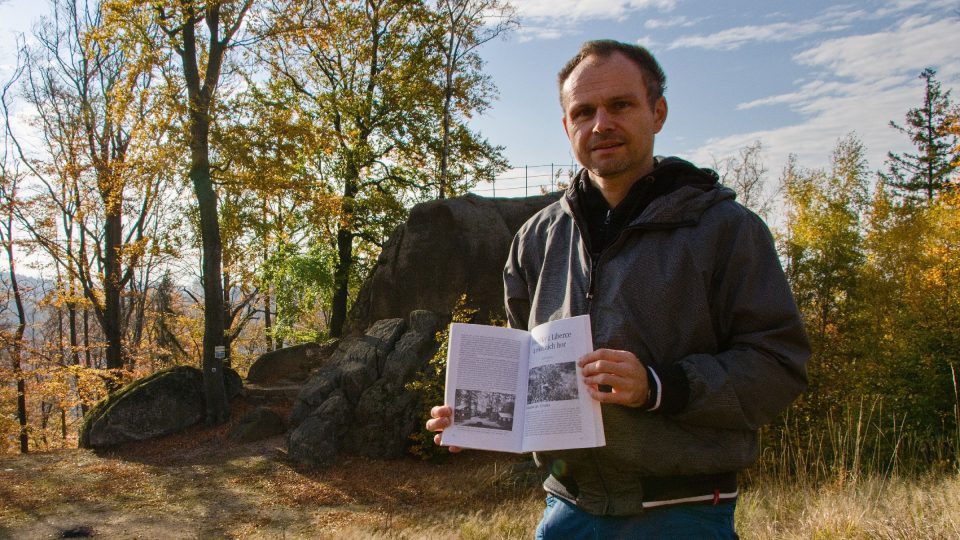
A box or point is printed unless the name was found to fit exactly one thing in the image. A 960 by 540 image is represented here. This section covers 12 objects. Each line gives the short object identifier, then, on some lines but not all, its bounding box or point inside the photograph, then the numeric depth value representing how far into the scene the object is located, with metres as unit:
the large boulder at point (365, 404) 11.73
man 1.67
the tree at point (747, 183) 23.22
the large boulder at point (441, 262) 16.72
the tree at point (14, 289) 18.84
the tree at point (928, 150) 26.48
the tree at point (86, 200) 19.53
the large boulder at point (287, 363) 18.53
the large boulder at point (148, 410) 13.70
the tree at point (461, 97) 21.22
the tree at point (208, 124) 14.23
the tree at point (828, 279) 11.75
